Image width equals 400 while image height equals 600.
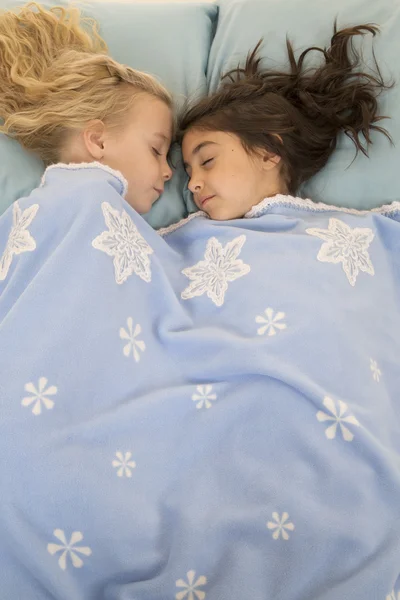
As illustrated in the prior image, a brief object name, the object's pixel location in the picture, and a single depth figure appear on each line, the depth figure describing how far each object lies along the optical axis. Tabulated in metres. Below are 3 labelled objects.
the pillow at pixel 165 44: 1.42
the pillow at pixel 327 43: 1.30
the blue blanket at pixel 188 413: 0.83
